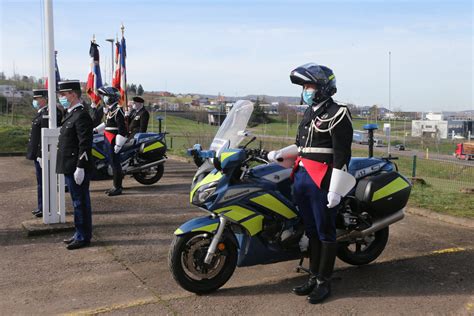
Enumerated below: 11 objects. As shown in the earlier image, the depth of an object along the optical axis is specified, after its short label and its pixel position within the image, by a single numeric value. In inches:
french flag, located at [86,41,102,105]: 513.3
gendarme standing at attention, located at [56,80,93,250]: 217.5
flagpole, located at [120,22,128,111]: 613.2
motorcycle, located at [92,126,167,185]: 386.3
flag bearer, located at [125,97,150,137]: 420.5
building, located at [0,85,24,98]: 1372.8
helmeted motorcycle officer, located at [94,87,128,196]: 349.2
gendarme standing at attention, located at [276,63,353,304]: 153.8
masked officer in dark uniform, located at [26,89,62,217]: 279.0
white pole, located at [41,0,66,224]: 239.8
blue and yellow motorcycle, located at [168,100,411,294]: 159.5
